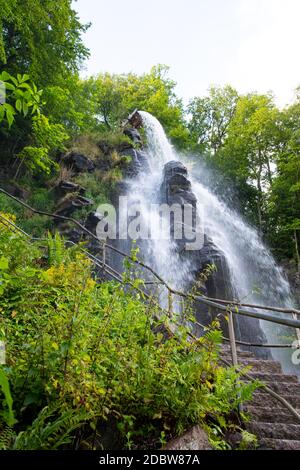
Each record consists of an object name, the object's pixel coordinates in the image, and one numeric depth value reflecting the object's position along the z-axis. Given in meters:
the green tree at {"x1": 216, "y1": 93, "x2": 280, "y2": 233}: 21.89
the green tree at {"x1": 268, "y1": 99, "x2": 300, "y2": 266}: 18.08
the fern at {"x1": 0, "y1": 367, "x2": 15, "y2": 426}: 1.09
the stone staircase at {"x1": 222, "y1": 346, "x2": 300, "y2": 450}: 2.72
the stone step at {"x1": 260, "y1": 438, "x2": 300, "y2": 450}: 2.66
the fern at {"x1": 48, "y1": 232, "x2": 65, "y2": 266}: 5.74
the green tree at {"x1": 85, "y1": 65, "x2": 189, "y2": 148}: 24.09
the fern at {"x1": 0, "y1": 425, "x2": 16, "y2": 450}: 1.81
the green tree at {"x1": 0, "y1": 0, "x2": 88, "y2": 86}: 11.50
